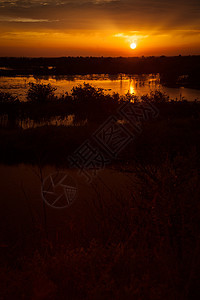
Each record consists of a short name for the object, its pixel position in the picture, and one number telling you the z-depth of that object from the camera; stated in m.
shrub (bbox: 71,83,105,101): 16.66
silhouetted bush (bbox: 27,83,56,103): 16.91
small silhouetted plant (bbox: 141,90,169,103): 16.22
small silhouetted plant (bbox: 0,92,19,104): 15.14
